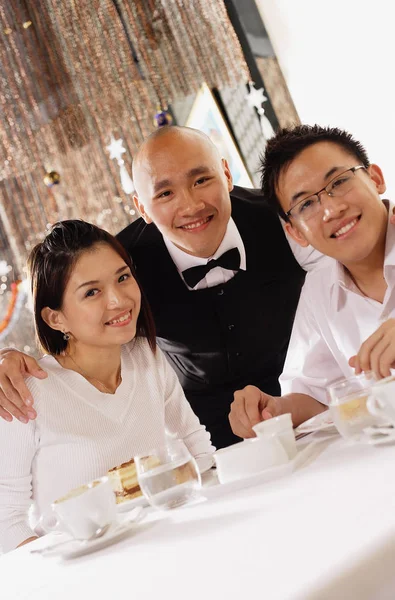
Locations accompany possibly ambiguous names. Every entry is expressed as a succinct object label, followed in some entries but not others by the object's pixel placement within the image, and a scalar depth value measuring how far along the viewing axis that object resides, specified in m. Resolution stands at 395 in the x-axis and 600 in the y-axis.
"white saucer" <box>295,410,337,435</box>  1.16
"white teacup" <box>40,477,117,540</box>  0.92
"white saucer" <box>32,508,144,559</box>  0.87
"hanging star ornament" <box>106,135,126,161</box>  3.88
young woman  1.54
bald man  2.13
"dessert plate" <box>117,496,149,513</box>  1.14
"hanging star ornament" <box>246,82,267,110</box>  3.76
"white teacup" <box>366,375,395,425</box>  0.85
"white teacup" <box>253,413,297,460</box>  1.00
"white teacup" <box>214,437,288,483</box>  0.97
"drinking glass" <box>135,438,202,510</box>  0.97
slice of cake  1.17
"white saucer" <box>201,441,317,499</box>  0.92
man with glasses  1.48
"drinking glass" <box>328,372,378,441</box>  0.90
